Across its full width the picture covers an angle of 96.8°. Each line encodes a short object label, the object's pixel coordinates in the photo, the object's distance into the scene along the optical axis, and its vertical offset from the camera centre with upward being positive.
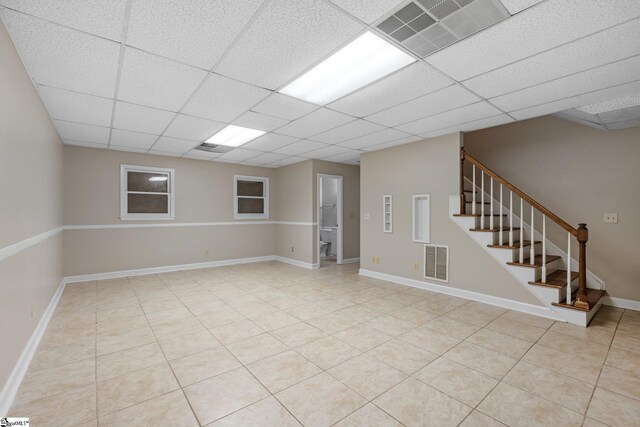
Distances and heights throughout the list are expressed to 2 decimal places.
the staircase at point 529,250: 3.40 -0.56
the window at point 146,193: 5.80 +0.41
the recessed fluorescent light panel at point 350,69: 2.20 +1.26
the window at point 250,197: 7.30 +0.39
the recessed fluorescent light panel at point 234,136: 4.38 +1.26
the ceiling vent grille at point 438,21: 1.76 +1.26
